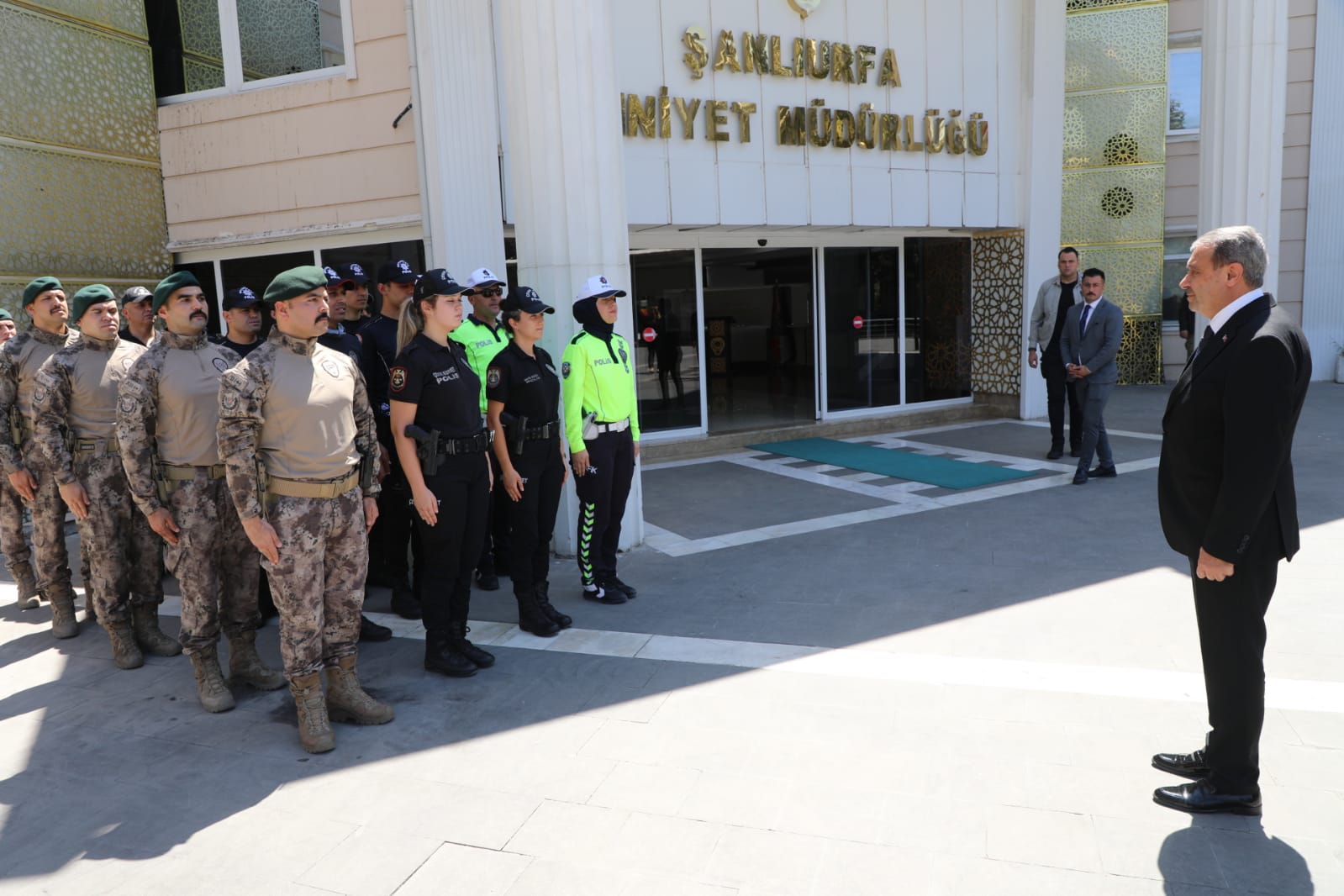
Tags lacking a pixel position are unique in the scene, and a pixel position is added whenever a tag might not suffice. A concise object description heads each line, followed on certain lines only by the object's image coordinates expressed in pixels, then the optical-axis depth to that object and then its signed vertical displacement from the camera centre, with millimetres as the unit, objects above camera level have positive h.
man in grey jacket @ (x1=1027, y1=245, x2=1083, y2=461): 9508 -524
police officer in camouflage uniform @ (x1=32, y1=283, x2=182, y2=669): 4812 -745
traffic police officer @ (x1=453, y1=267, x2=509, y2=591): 5379 -173
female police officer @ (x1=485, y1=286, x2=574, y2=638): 4941 -700
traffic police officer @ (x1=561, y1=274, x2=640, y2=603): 5289 -693
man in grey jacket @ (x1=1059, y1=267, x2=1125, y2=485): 8414 -665
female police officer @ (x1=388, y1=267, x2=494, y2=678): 4270 -630
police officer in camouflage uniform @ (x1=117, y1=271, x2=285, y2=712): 4230 -641
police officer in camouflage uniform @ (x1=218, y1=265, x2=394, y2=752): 3660 -612
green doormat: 8867 -1750
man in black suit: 2912 -652
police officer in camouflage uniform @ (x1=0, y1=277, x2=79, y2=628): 5242 -634
